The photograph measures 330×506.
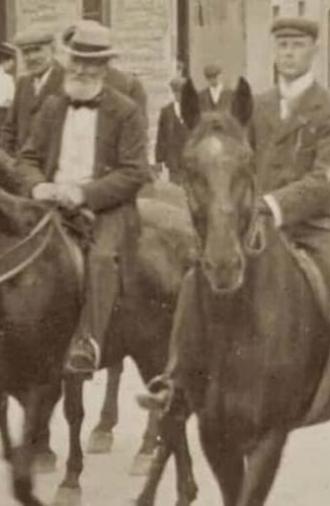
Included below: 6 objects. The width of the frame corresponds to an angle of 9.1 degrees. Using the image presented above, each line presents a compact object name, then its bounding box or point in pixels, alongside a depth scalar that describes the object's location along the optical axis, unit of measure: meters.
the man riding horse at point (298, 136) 9.21
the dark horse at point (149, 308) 10.89
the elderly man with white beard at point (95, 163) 10.48
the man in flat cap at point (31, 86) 11.82
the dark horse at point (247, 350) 8.32
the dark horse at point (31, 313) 9.97
